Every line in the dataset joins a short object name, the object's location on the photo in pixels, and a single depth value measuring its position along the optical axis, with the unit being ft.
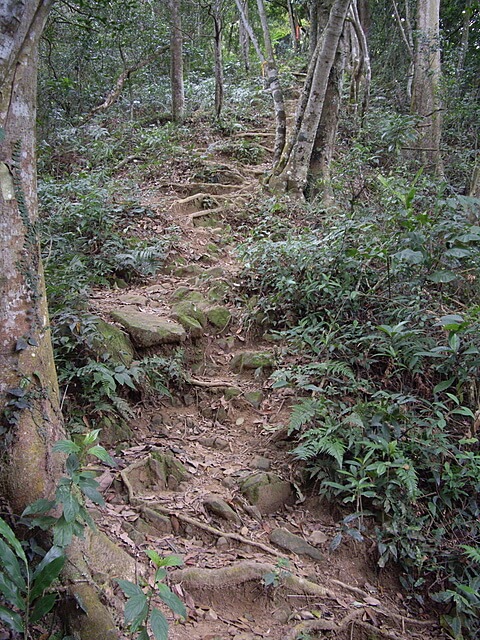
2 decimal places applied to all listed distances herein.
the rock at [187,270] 21.18
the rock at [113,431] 12.79
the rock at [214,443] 14.05
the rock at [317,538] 11.43
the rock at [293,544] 11.15
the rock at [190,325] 16.99
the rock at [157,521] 10.85
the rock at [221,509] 11.56
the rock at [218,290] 19.01
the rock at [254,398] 15.28
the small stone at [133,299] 17.99
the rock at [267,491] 12.25
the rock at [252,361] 16.07
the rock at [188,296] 18.57
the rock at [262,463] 12.99
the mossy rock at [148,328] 15.39
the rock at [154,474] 11.72
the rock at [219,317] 18.10
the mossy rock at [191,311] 17.57
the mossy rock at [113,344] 13.97
